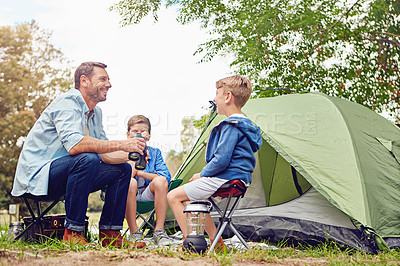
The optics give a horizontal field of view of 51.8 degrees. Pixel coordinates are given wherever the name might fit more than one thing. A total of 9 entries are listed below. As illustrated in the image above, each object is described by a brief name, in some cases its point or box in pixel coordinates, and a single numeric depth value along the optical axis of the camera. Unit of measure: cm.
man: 250
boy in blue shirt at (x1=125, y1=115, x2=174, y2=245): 324
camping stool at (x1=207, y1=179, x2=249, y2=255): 265
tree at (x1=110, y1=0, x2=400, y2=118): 737
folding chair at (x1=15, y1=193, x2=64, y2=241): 279
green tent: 324
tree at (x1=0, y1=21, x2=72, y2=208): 1323
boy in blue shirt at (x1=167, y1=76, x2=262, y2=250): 266
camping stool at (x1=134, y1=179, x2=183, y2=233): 371
